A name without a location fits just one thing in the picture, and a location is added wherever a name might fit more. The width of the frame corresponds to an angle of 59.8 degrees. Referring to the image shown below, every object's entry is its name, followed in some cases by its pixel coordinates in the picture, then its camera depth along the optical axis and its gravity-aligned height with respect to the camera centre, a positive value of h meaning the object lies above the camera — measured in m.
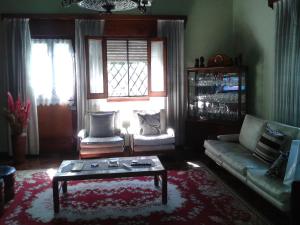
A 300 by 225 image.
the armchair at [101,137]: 3.77 -0.64
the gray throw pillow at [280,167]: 2.46 -0.70
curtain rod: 4.19 +1.31
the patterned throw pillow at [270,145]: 2.72 -0.56
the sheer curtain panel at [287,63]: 3.16 +0.38
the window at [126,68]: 4.29 +0.46
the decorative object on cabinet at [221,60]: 4.26 +0.55
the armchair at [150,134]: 3.85 -0.62
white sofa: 2.28 -0.76
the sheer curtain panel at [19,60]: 4.16 +0.58
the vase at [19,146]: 3.94 -0.76
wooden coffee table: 2.61 -0.79
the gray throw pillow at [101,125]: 4.06 -0.47
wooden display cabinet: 4.04 -0.13
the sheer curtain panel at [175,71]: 4.47 +0.40
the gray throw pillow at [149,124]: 4.08 -0.46
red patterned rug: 2.45 -1.14
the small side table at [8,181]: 2.81 -0.92
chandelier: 2.36 +0.84
